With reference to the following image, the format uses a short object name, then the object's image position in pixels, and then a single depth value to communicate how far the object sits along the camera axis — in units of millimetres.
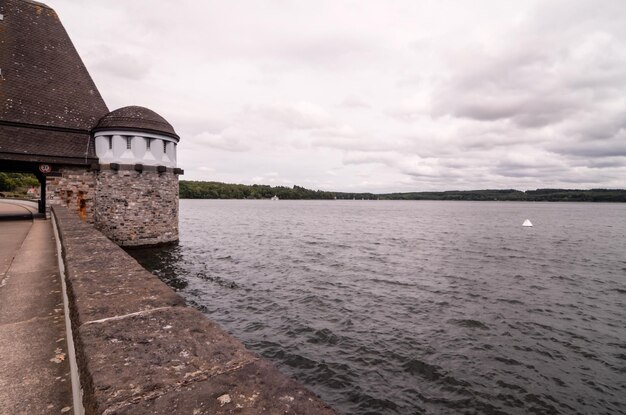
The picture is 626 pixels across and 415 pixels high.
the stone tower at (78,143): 18812
